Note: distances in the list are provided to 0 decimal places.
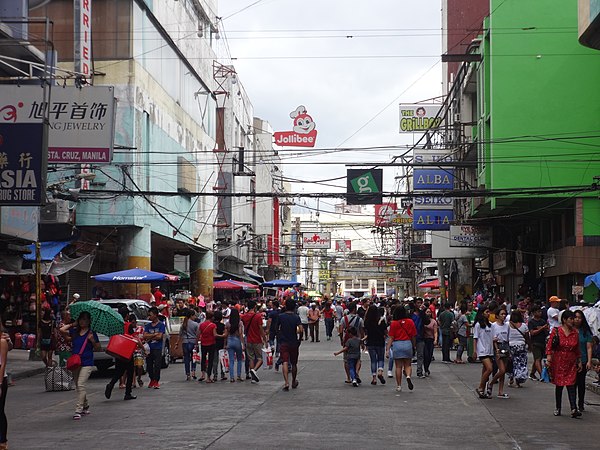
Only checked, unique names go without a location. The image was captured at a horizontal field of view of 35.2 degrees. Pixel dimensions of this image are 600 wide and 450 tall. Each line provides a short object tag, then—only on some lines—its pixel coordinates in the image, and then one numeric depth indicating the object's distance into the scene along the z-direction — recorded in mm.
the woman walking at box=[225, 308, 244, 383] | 19953
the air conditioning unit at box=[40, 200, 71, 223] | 31142
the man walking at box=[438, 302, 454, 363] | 26859
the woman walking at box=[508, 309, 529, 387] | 17906
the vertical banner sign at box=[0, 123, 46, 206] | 19766
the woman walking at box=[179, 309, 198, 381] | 20781
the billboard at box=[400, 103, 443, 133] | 59125
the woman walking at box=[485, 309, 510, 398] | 16872
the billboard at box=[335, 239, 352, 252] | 128688
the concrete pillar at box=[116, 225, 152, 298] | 37688
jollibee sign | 61125
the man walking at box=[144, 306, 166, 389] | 18578
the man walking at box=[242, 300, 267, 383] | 20609
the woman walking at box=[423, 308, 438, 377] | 22484
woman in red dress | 14109
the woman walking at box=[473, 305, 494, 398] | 16734
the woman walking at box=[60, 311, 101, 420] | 14852
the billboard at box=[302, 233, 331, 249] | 105362
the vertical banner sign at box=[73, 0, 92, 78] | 30312
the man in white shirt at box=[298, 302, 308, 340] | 39975
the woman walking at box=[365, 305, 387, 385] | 19734
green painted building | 33156
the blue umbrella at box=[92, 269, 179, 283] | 31719
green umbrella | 17812
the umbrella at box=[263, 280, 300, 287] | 59431
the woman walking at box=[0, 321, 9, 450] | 10430
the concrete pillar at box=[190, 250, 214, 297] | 53531
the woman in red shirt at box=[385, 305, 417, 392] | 18062
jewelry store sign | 24359
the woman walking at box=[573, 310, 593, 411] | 14430
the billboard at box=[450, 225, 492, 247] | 41812
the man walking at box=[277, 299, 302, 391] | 18297
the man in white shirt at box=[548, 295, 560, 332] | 21891
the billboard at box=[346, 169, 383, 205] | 33062
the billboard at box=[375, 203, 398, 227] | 70312
